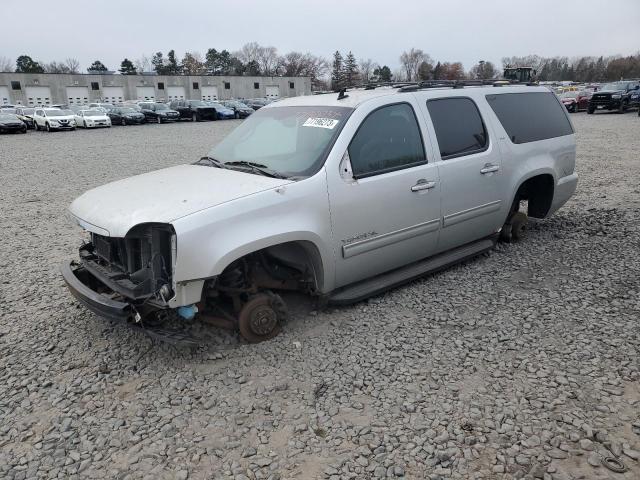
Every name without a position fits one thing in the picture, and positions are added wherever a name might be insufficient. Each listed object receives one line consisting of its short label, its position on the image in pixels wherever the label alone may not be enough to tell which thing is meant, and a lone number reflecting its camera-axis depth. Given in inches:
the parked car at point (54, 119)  1109.9
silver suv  126.8
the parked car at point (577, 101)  1212.5
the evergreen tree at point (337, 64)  4226.4
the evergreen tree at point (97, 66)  4079.0
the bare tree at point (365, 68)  4264.0
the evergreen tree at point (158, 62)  4293.8
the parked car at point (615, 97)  1101.1
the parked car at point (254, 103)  1730.4
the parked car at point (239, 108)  1497.3
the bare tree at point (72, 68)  4202.5
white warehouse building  2465.6
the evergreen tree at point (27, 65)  3287.4
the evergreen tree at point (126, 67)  4124.0
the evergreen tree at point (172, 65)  4025.6
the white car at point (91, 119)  1170.6
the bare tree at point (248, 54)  4655.5
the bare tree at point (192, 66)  4079.7
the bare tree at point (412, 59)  3774.6
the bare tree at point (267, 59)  4704.7
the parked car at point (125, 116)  1314.0
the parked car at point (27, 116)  1209.5
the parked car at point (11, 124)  1038.9
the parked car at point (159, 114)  1382.9
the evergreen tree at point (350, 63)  4170.3
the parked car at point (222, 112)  1428.4
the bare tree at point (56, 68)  4001.0
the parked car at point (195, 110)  1411.2
